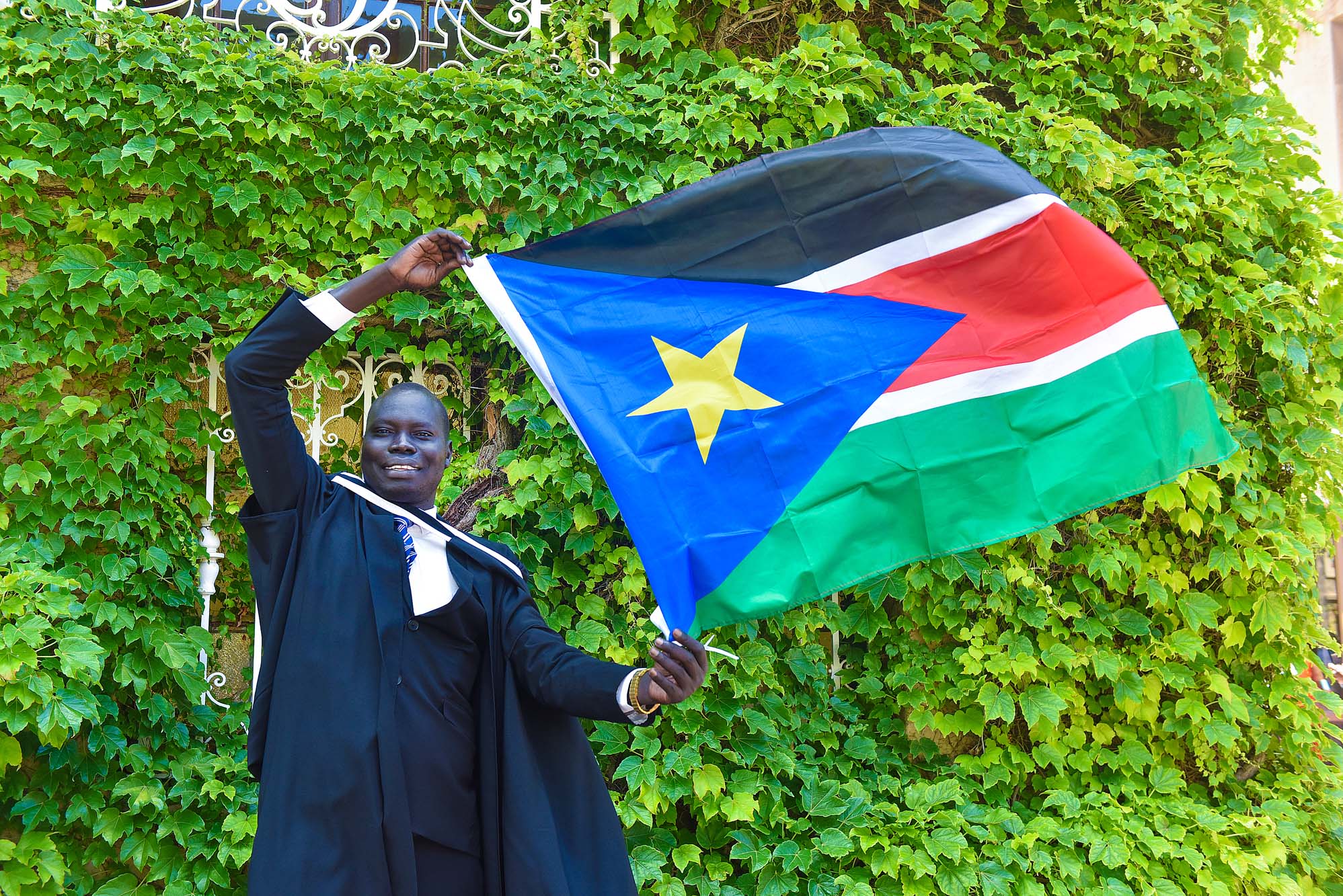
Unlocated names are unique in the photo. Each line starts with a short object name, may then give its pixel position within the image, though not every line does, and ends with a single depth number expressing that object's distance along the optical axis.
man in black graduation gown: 2.21
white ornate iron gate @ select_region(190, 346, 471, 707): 3.85
